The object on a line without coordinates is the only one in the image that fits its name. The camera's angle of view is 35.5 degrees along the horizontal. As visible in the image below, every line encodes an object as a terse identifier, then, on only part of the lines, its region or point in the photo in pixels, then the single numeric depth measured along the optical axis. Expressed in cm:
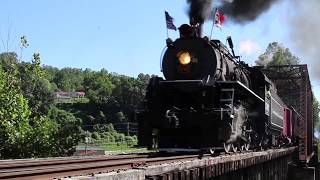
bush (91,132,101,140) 7111
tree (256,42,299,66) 9481
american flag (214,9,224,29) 1898
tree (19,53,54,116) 2503
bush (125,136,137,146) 6171
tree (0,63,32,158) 1941
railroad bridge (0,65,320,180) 739
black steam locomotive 1519
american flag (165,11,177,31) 1817
